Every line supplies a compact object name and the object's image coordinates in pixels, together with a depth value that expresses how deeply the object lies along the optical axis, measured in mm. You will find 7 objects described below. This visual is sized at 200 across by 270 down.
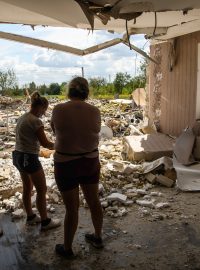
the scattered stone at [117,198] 5641
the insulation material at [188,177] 6302
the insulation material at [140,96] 15258
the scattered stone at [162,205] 5482
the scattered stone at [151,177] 6613
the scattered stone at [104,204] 5479
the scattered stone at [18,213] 5113
